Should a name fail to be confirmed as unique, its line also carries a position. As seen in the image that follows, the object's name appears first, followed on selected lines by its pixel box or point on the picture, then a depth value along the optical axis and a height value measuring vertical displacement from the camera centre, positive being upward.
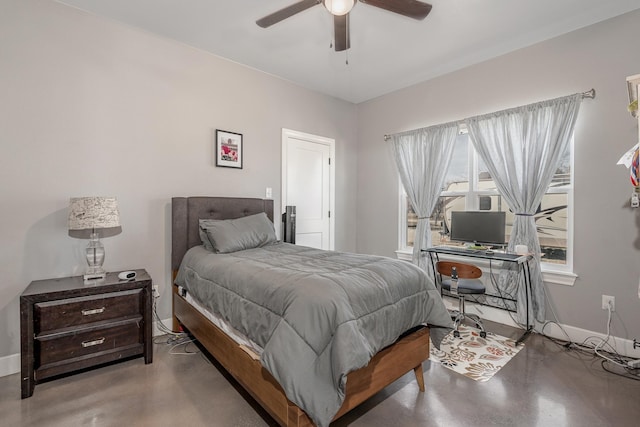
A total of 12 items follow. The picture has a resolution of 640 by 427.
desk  2.74 -0.45
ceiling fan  1.94 +1.31
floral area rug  2.28 -1.19
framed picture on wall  3.27 +0.62
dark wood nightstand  1.95 -0.83
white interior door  3.91 +0.30
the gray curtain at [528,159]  2.79 +0.49
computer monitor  3.08 -0.20
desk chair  2.68 -0.70
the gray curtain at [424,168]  3.65 +0.49
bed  1.36 -0.79
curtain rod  2.64 +1.00
